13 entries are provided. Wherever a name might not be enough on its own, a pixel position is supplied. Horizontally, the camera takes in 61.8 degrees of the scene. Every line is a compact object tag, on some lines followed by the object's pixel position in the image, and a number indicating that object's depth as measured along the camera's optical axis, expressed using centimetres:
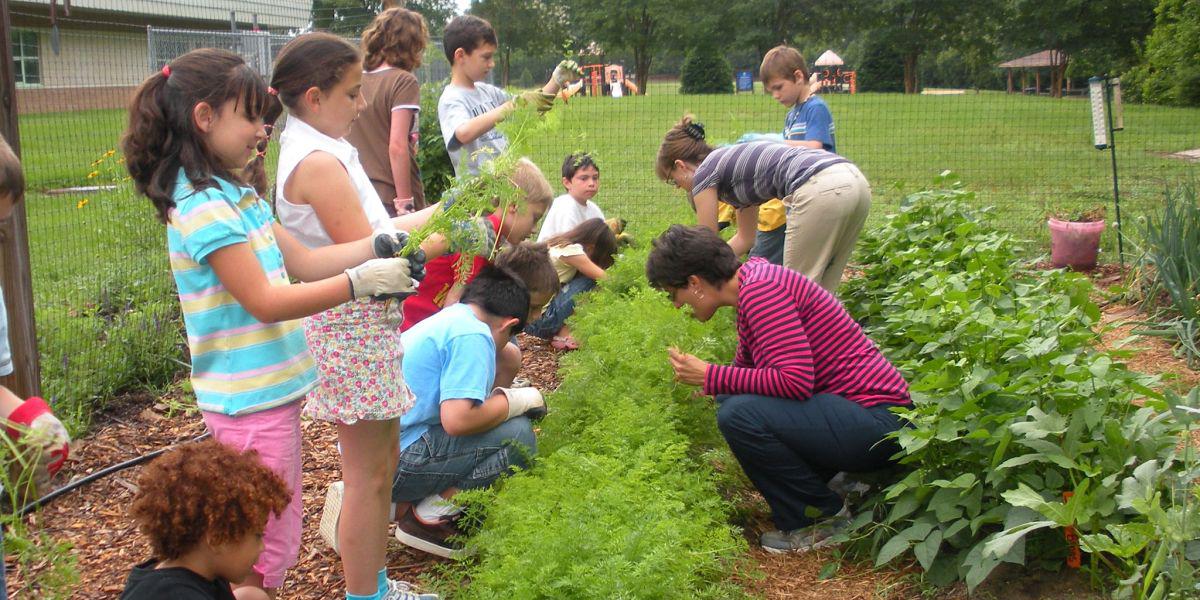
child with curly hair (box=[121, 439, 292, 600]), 208
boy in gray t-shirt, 508
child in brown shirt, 499
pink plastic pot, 729
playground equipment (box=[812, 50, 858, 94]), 2890
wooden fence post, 382
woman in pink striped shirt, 339
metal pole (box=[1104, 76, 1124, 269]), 736
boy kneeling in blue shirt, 334
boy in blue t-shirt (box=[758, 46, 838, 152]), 590
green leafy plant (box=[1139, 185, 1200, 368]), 502
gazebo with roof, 3759
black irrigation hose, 399
